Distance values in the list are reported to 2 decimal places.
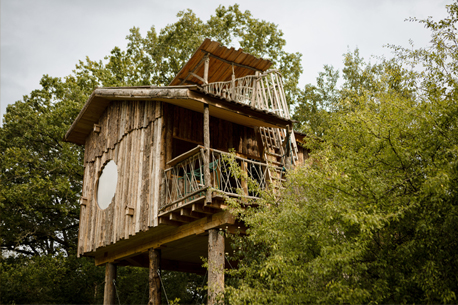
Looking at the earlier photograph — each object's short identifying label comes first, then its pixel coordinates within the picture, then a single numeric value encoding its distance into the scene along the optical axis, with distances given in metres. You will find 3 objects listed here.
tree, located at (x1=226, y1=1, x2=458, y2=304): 5.80
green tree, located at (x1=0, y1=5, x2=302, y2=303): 18.00
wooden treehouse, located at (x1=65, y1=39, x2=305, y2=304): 9.68
